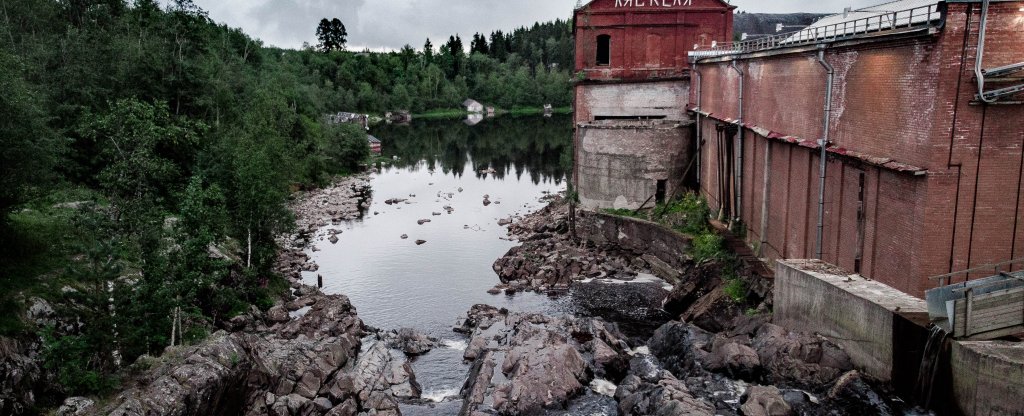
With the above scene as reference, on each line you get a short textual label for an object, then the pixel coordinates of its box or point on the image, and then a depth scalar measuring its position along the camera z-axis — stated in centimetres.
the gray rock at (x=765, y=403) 1520
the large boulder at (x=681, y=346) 1886
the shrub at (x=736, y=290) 2208
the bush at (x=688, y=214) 2897
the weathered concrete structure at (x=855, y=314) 1467
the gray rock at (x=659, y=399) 1534
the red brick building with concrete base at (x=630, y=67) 3484
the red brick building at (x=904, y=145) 1436
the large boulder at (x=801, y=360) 1630
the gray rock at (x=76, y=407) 1272
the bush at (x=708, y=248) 2550
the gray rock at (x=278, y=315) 2416
